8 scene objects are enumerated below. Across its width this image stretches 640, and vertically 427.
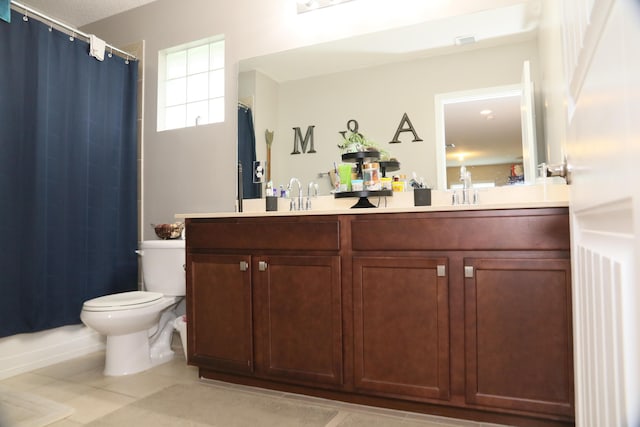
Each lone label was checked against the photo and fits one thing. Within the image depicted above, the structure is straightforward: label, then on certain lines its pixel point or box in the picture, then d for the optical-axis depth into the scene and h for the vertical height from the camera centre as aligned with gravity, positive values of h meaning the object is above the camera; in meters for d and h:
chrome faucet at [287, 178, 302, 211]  2.53 +0.16
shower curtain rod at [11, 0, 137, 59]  2.42 +1.27
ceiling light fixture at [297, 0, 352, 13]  2.49 +1.32
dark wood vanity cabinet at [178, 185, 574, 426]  1.56 -0.35
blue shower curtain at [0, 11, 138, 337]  2.38 +0.30
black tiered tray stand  2.29 +0.17
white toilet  2.28 -0.49
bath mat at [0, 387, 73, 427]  1.81 -0.84
